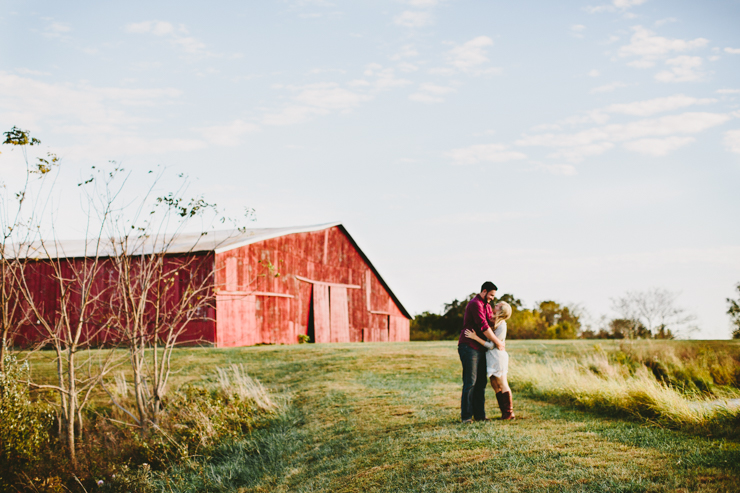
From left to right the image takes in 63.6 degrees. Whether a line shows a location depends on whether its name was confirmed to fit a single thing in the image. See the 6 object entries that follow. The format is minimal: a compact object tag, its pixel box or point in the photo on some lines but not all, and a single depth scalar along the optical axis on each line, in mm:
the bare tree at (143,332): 8859
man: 7855
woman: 7988
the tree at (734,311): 31625
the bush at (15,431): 7930
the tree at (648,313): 36781
